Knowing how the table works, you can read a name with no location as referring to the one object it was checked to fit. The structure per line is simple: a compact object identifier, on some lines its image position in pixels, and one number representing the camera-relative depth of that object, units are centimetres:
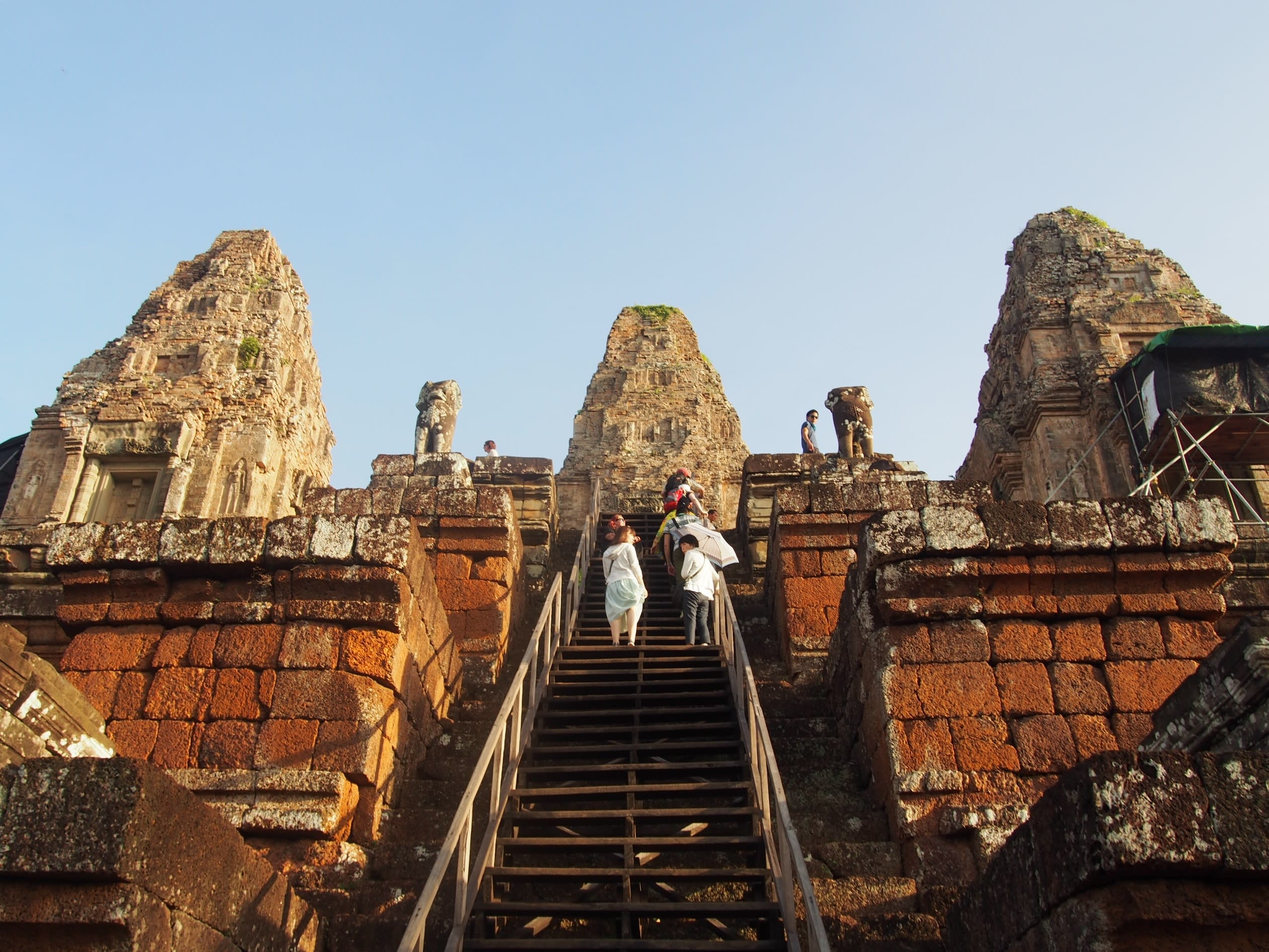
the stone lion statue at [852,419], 1609
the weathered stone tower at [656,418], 2419
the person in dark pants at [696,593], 904
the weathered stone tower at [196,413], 2212
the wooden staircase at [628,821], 481
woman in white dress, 895
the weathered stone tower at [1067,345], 1844
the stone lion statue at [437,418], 1538
